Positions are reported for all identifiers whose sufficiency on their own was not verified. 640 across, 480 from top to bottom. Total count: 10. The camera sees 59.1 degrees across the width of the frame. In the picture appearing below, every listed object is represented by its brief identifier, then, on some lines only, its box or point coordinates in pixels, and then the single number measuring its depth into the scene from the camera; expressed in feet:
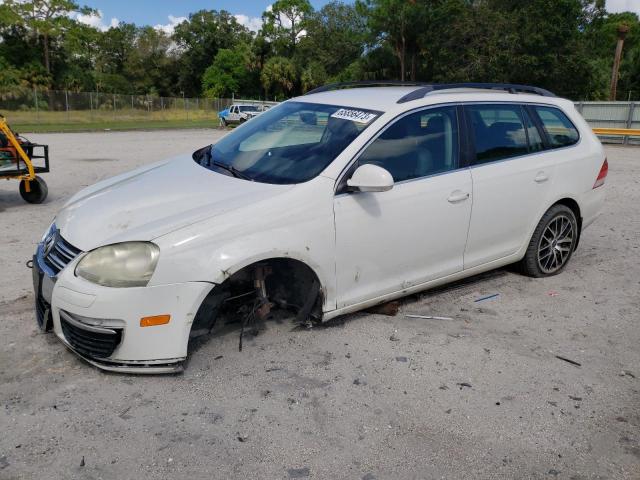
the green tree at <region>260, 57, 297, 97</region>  217.97
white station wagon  10.29
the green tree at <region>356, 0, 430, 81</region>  186.09
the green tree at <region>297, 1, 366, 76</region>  244.83
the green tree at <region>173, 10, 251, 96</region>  261.65
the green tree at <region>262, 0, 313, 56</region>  263.70
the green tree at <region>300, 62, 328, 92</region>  216.95
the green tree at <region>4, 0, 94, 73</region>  184.78
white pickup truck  126.26
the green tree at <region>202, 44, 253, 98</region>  234.58
